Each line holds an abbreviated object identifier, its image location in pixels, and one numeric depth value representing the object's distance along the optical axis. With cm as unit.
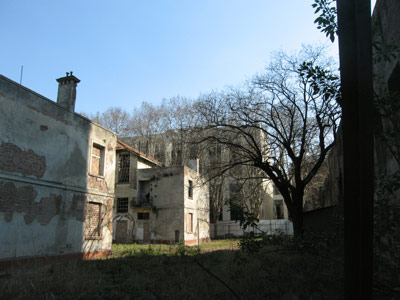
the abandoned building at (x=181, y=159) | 3468
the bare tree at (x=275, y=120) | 1247
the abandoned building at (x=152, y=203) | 2695
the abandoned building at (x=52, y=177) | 1157
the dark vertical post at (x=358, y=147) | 147
